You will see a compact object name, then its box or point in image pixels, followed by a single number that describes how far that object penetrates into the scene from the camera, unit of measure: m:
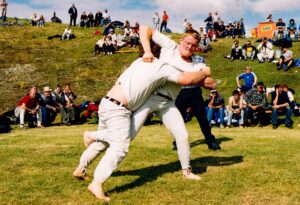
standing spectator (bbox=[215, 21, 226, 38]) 32.84
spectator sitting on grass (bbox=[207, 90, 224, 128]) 14.99
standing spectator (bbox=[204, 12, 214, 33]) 32.93
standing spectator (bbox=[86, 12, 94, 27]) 38.43
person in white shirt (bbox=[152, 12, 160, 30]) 33.35
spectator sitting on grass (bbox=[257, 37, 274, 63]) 23.64
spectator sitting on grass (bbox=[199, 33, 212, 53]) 27.33
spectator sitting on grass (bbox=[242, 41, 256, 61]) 24.56
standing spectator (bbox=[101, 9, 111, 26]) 37.88
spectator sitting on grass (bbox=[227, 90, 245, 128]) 14.99
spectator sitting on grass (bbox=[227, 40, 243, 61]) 24.66
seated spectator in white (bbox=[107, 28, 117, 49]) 29.05
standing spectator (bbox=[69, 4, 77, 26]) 36.91
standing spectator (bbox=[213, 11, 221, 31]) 32.77
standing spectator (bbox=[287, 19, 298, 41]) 29.38
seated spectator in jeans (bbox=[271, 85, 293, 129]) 14.44
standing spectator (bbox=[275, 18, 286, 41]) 28.02
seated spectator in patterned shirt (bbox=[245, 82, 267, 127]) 15.16
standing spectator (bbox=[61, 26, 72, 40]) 34.00
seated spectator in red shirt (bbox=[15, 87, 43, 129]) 15.48
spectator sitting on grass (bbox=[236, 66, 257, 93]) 17.16
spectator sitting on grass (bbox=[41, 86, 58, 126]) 16.19
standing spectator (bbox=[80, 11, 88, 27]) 38.41
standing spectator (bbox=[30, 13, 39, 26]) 39.38
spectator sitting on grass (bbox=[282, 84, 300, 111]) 15.11
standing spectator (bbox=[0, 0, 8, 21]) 37.12
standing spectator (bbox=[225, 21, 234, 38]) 32.64
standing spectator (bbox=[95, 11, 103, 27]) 38.62
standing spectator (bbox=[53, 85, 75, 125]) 16.28
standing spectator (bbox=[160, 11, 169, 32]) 33.50
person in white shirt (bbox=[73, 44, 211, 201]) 5.08
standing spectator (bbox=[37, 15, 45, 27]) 39.09
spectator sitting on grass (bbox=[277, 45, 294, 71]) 22.09
